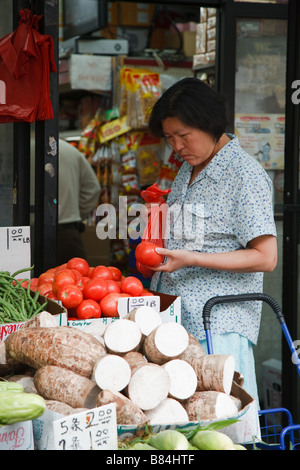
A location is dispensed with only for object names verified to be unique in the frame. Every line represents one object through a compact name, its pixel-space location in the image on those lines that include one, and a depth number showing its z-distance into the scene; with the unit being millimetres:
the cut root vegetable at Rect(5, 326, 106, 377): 2039
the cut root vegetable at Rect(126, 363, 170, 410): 1919
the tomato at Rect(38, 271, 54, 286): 3181
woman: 2805
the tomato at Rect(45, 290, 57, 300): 2995
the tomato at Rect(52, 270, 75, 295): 2943
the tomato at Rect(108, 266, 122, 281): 3191
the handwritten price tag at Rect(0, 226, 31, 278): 3406
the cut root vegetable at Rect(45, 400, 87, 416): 1860
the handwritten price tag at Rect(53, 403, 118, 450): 1664
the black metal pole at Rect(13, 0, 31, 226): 3986
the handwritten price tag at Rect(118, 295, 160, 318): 2779
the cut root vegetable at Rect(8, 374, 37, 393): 2086
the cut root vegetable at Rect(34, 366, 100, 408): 1926
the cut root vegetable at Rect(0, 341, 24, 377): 2188
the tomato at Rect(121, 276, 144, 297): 2979
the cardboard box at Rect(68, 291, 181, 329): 2782
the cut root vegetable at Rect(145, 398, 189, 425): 1910
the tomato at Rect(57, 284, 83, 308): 2867
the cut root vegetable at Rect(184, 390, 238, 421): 1942
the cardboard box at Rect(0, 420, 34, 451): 1753
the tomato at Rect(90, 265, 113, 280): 3137
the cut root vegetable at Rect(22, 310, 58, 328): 2318
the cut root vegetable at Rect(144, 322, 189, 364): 2102
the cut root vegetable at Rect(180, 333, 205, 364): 2153
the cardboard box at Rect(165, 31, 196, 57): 6383
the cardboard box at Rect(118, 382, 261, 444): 2012
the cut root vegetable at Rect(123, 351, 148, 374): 1997
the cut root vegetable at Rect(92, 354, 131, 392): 1919
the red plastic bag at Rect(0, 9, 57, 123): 3744
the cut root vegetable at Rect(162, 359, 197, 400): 1986
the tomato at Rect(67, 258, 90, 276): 3242
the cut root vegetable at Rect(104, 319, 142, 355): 2135
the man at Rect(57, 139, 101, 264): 5664
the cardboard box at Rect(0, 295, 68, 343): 2520
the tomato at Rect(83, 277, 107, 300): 2934
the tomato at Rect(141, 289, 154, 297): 2986
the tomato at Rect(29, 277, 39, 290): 3201
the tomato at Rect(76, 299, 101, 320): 2844
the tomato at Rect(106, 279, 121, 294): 2975
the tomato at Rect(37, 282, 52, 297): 3051
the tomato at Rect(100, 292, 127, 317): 2861
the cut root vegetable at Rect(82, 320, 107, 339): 2521
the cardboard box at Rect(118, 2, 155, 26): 7113
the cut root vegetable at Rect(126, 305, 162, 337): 2248
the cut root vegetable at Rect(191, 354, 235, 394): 2047
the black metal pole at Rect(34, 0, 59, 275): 3803
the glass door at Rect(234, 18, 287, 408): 4910
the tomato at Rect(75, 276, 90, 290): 3013
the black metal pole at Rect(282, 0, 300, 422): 3932
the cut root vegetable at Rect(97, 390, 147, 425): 1822
